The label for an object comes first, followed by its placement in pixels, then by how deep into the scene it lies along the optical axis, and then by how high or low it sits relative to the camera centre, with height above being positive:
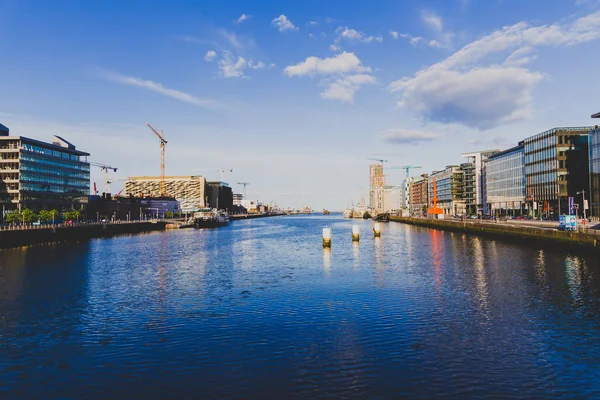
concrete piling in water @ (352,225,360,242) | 100.19 -5.73
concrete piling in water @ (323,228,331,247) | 85.31 -5.61
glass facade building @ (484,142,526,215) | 164.00 +9.64
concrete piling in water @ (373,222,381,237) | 120.69 -6.32
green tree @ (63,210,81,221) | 150.62 +0.21
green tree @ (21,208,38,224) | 122.94 +0.18
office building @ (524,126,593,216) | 132.25 +11.52
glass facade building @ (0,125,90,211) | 157.12 +16.05
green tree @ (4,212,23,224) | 122.04 -0.03
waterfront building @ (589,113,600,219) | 105.81 +8.39
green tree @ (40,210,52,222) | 134.12 +0.10
